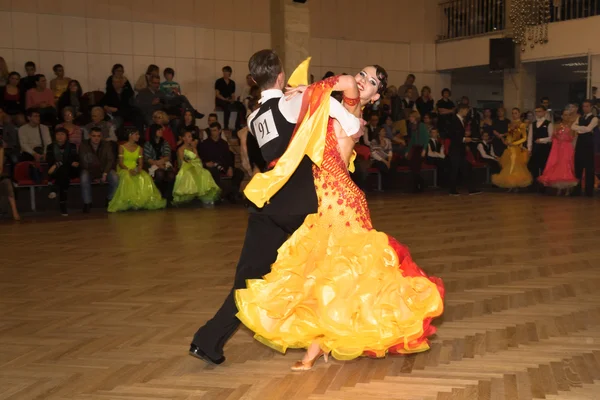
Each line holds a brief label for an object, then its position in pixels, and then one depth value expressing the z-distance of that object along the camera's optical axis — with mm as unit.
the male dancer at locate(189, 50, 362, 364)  2840
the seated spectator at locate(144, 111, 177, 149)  10047
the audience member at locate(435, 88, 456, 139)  11312
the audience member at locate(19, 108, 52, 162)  9234
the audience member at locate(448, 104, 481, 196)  11086
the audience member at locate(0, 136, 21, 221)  8320
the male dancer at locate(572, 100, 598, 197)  10375
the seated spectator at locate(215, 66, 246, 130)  12143
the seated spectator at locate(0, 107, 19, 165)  9062
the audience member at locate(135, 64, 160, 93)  11097
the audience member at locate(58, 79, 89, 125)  10428
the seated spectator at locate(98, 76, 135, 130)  10605
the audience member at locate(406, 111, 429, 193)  11680
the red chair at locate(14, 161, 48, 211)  9000
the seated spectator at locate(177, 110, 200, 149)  10086
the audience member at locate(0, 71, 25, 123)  9930
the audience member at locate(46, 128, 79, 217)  9000
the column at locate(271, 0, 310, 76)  10398
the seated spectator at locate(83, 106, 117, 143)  10055
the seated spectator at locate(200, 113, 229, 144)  10395
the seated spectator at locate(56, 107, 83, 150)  9602
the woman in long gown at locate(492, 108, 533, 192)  11461
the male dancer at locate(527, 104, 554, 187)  11375
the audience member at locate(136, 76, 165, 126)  10812
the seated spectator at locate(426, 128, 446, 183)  11930
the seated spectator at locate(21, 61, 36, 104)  10248
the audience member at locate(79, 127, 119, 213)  9211
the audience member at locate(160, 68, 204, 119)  11110
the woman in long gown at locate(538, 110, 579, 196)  10719
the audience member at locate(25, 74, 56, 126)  9945
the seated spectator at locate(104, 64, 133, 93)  10898
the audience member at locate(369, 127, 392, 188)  11469
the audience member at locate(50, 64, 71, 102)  10883
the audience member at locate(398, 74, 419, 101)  14094
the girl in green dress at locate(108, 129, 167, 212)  9250
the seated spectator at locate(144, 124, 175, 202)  9695
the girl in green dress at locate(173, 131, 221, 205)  9555
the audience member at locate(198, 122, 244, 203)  10062
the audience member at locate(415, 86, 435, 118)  13648
